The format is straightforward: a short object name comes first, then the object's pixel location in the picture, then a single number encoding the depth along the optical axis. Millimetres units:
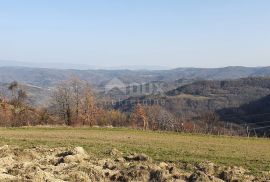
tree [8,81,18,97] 94531
